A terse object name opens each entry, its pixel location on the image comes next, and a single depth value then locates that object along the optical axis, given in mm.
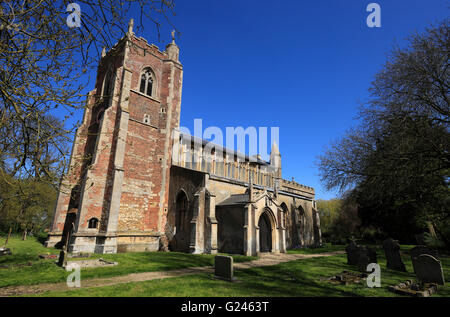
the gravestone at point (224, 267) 8414
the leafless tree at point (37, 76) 4258
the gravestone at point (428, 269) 8695
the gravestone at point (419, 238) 21325
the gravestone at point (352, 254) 13855
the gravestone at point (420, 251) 11008
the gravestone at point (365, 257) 11875
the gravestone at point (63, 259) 9870
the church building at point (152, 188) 16406
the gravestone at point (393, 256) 12076
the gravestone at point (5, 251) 13228
